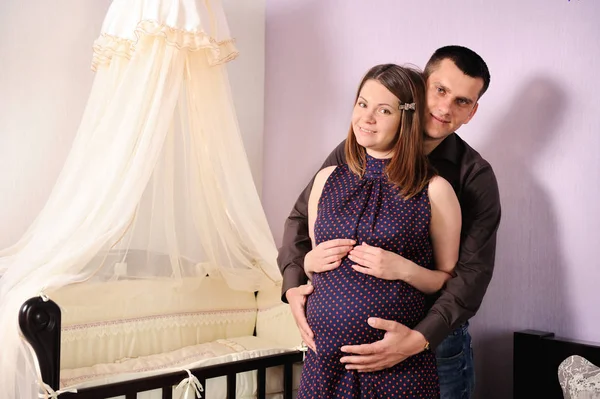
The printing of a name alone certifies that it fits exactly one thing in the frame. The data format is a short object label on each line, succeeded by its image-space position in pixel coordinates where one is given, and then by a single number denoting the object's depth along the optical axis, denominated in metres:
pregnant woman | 1.52
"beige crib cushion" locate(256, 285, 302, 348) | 2.67
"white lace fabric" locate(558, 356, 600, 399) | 1.69
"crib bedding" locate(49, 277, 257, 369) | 2.48
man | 1.53
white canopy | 2.08
